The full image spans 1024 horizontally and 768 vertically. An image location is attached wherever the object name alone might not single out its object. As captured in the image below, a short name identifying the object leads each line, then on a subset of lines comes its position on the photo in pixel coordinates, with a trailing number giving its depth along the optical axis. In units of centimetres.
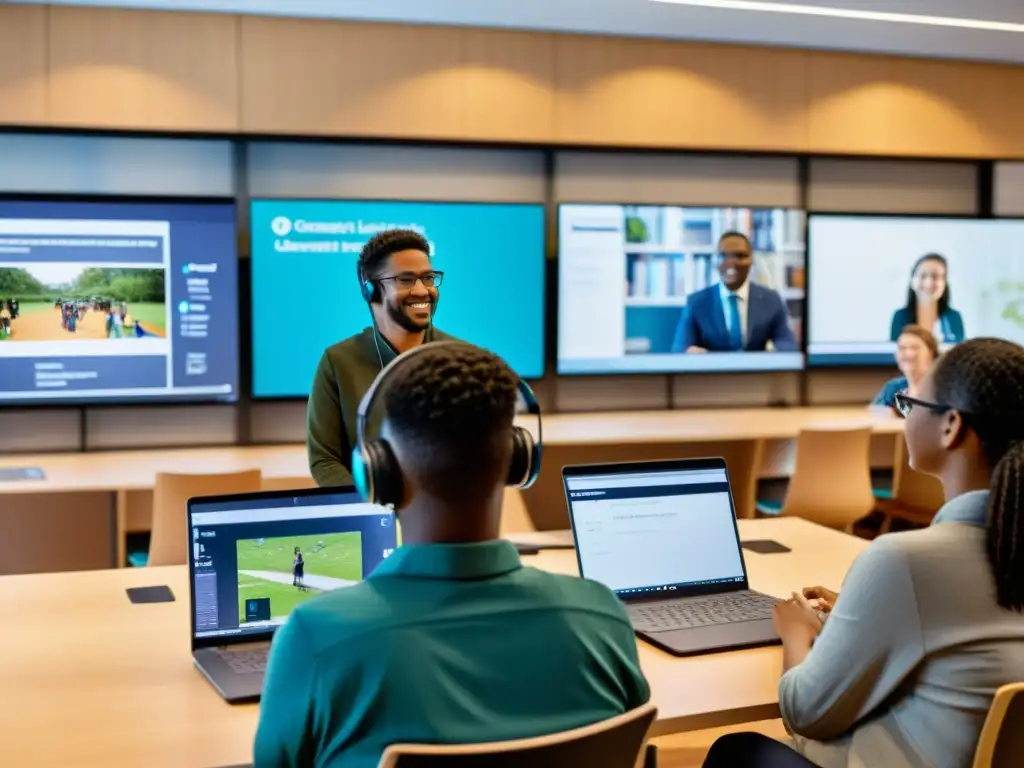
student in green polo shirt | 125
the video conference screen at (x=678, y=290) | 580
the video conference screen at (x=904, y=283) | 626
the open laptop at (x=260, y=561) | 202
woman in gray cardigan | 165
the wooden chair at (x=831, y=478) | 502
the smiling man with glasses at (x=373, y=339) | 302
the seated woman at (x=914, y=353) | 545
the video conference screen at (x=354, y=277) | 532
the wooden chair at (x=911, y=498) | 539
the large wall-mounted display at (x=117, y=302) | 494
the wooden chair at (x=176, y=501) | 380
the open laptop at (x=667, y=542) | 231
